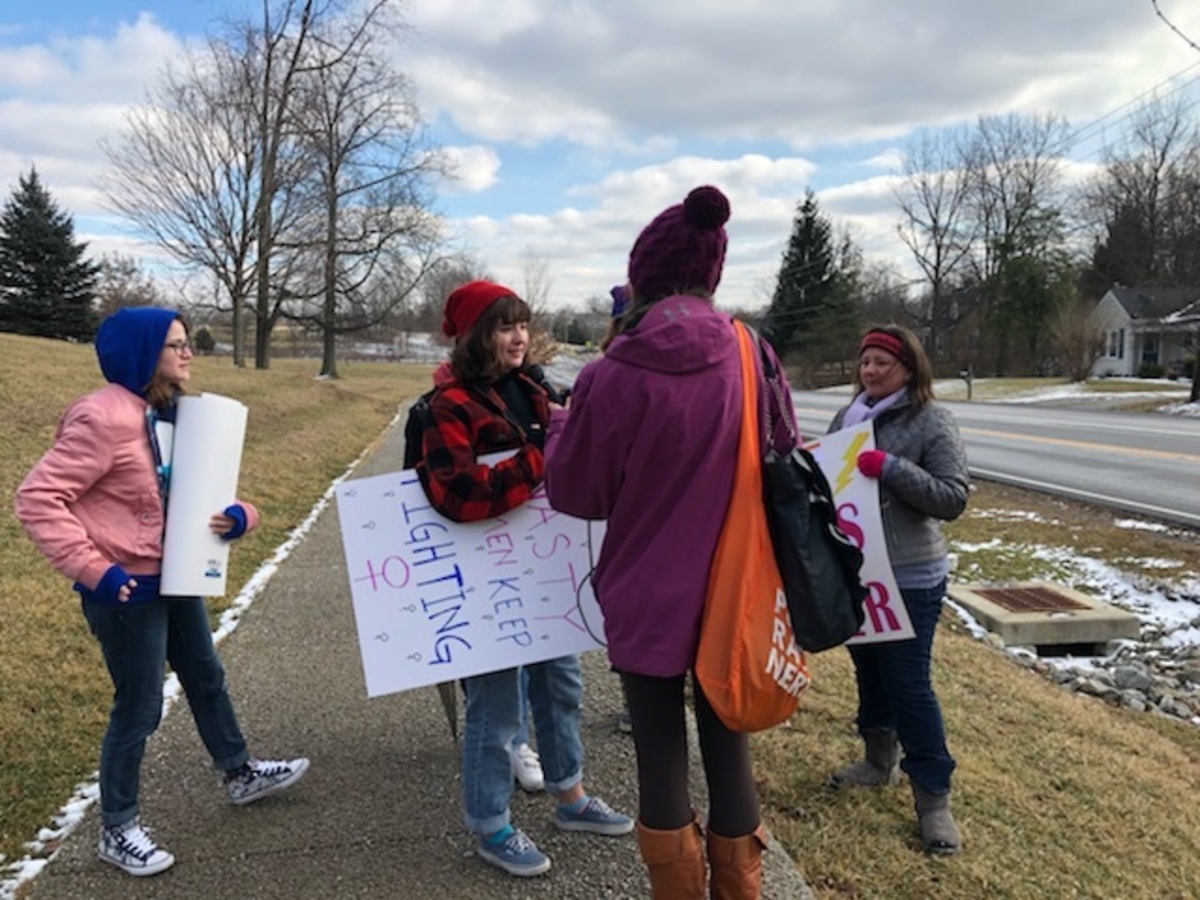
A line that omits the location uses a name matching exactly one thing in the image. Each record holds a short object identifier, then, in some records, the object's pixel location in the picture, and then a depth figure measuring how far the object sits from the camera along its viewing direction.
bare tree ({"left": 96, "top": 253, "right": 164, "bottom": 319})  46.33
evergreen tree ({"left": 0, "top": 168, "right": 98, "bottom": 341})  38.28
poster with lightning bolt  3.07
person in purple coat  2.06
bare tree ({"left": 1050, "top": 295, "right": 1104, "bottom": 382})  38.38
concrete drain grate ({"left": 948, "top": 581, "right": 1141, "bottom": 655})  6.51
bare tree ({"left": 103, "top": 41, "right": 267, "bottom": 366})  27.69
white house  50.62
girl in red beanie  2.76
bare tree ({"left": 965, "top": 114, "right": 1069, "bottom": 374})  49.47
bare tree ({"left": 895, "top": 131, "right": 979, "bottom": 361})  56.16
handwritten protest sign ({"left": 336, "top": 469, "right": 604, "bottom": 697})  2.98
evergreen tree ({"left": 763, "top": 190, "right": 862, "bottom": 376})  54.31
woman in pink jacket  2.63
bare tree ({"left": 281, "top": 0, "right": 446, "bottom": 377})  30.41
